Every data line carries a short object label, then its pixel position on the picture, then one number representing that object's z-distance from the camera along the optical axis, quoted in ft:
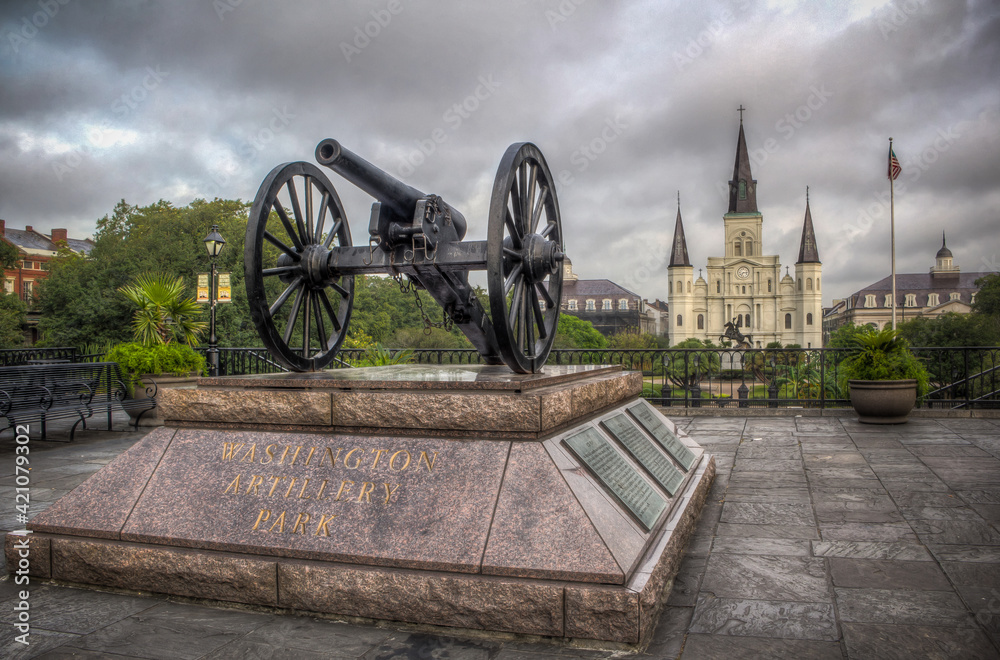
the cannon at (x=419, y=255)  12.76
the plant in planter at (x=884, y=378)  28.04
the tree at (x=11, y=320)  107.80
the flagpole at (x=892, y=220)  88.84
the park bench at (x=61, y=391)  23.67
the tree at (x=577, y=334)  193.30
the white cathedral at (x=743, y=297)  309.83
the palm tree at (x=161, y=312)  34.37
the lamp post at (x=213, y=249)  41.78
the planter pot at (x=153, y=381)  30.08
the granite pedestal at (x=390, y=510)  8.82
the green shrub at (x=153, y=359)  30.27
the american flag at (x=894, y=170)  74.59
